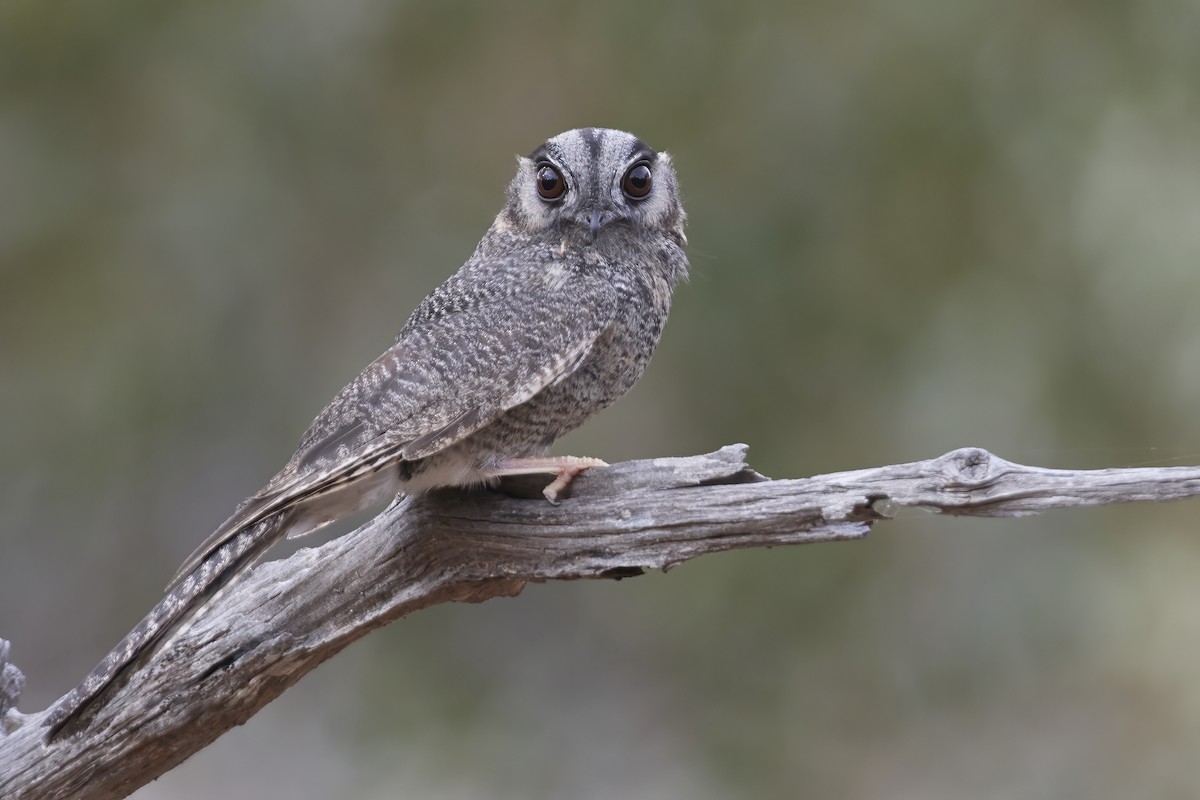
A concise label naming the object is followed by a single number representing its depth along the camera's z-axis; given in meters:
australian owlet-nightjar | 4.54
